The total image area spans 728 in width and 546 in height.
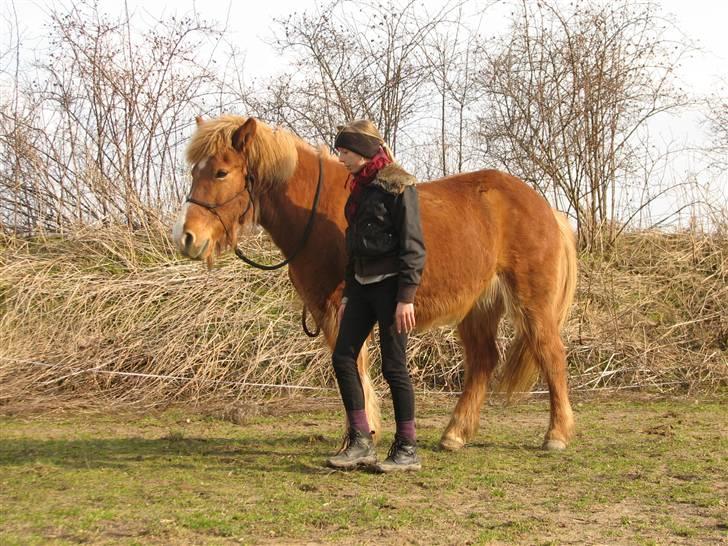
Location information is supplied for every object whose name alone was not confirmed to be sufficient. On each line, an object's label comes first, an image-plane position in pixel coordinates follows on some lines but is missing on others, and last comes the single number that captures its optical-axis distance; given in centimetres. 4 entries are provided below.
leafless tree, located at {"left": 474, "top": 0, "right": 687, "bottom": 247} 1034
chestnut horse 500
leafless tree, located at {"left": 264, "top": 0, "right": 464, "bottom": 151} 1064
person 462
